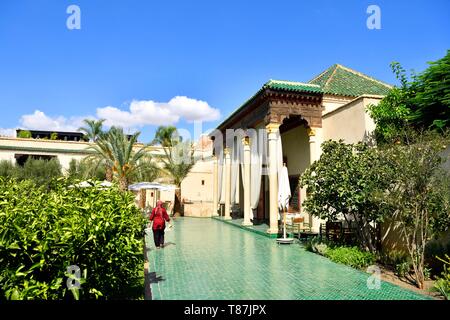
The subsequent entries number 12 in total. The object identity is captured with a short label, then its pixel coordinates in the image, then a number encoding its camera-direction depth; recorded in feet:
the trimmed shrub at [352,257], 25.94
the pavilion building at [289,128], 40.86
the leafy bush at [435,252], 23.17
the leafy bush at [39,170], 93.91
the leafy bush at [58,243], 12.11
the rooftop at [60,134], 159.27
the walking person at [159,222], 33.50
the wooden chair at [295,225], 41.54
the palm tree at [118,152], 63.16
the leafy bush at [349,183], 26.40
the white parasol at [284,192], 38.50
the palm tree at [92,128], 105.29
